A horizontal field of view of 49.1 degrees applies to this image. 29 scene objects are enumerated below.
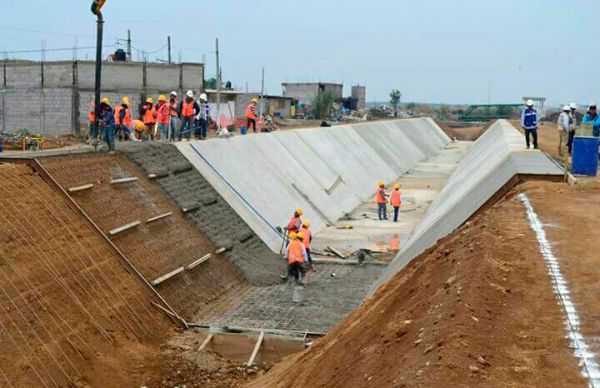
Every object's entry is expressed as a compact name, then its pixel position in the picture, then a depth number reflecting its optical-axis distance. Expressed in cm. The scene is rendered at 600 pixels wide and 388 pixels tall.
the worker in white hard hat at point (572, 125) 2123
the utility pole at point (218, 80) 3316
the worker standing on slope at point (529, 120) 2008
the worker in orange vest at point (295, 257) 1510
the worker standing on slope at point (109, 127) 1784
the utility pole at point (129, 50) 4366
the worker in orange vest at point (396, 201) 2556
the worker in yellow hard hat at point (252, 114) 2877
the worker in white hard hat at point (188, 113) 2314
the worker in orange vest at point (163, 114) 2259
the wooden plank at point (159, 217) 1634
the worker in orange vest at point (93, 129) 1870
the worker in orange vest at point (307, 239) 1739
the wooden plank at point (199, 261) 1607
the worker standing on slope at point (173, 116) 2266
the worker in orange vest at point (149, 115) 2267
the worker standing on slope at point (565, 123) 2103
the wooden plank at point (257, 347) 1251
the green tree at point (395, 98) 11209
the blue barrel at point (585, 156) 1730
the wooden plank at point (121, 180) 1648
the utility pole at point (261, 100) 4844
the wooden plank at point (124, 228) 1468
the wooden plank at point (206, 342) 1283
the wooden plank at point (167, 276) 1455
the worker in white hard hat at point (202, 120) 2481
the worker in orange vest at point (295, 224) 1814
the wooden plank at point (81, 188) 1474
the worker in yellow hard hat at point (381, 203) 2556
